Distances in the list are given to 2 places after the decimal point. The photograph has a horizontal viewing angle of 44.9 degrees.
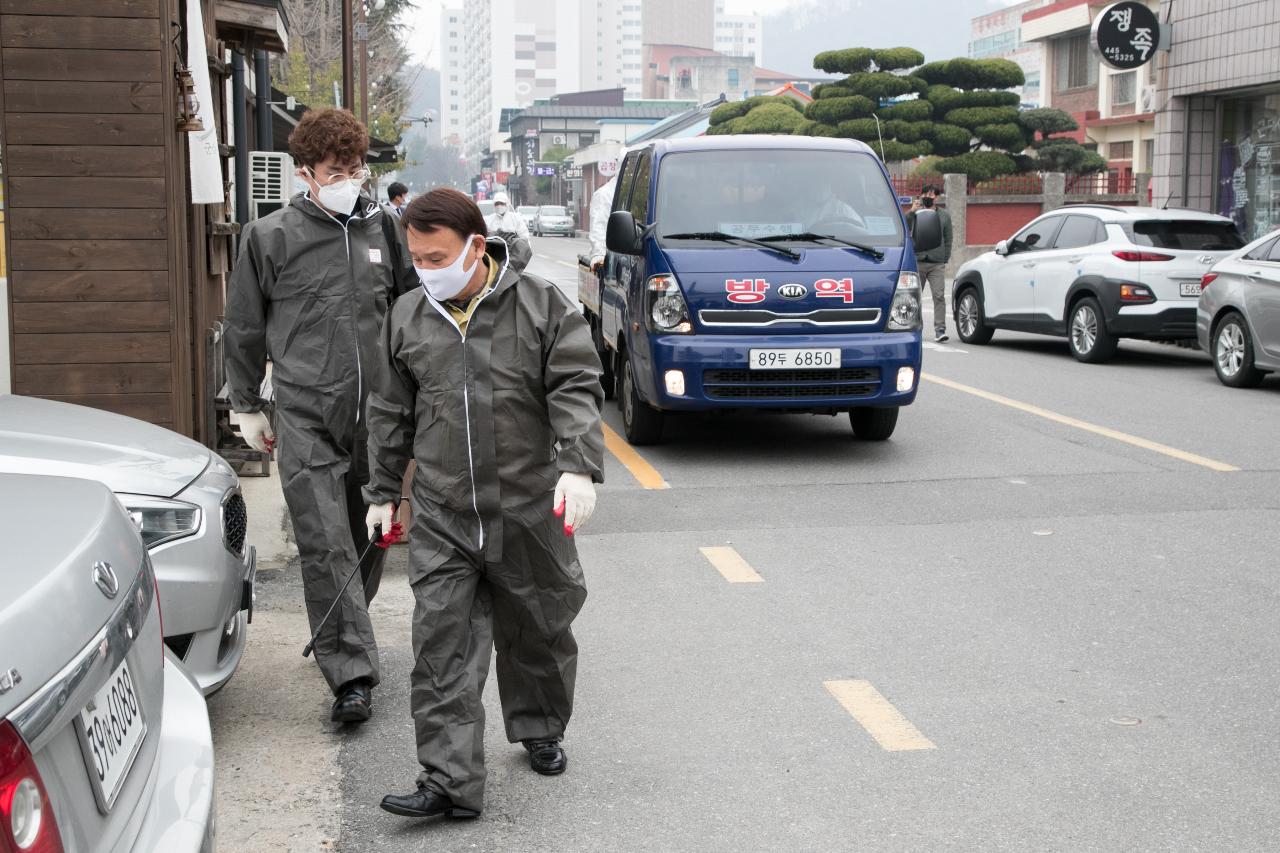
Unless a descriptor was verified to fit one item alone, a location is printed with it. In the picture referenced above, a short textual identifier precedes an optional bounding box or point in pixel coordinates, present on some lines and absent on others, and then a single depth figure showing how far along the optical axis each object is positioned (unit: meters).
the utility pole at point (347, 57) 21.31
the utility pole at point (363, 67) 30.36
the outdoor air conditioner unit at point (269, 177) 13.34
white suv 14.77
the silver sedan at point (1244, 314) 12.57
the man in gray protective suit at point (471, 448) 4.03
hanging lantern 7.62
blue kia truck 9.38
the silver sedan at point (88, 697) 2.05
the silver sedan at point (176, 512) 4.30
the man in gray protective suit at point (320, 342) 4.94
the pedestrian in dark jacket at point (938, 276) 18.17
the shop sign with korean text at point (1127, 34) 21.38
